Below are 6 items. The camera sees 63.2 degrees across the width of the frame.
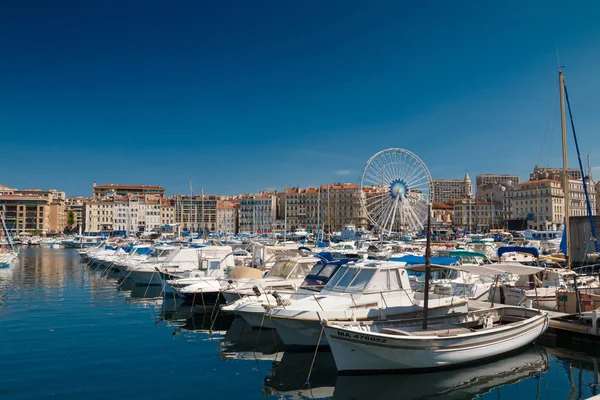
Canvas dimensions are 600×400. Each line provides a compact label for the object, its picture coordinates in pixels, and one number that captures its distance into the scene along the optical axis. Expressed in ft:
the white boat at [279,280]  73.41
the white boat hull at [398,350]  42.93
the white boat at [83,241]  360.77
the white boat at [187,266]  105.60
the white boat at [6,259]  165.45
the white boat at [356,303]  52.31
